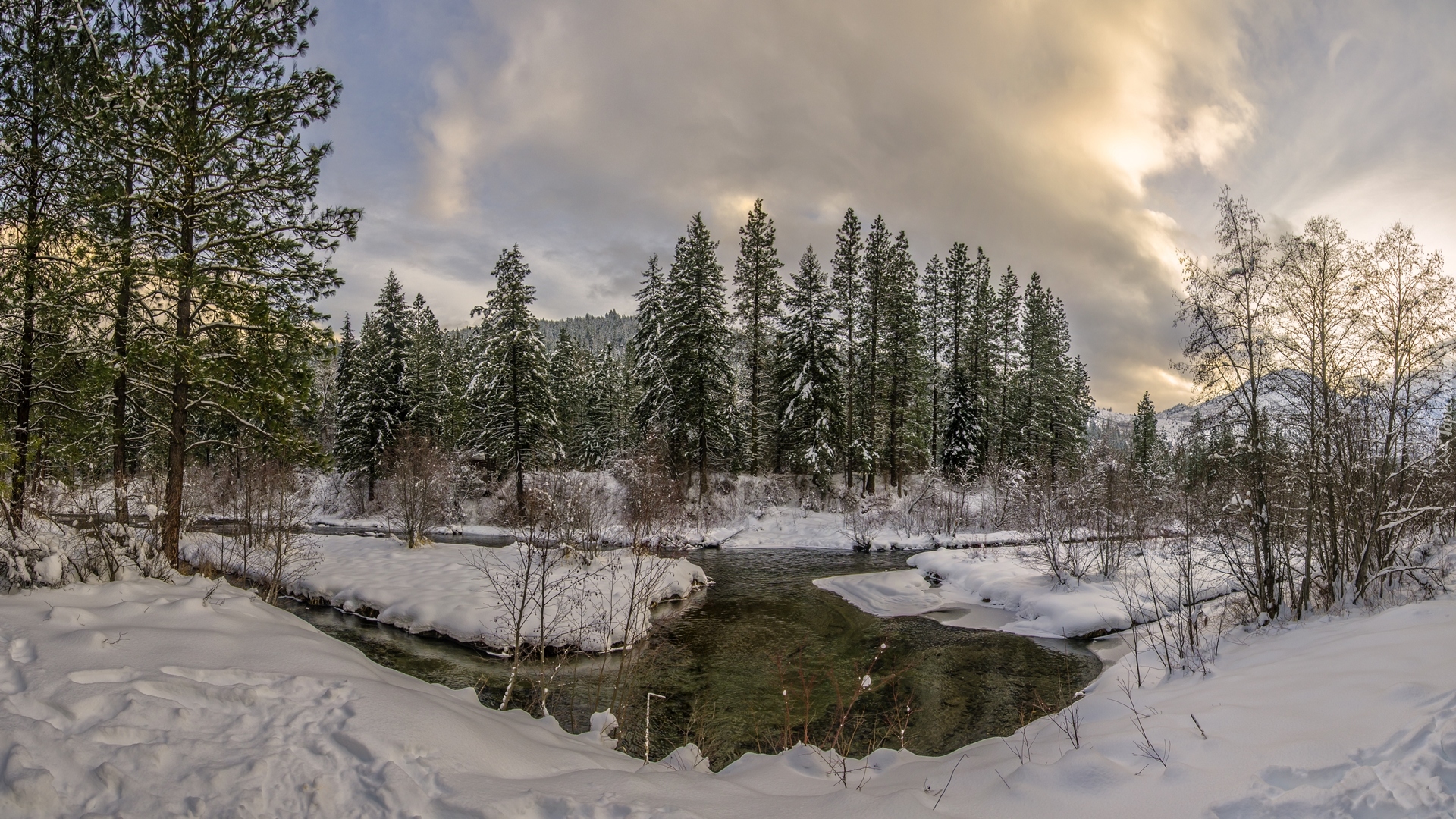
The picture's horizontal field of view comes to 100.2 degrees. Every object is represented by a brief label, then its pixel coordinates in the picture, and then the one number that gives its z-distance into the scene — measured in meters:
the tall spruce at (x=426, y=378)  34.56
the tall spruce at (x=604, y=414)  43.84
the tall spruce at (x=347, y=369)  34.06
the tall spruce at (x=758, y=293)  33.00
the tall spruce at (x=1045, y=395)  38.22
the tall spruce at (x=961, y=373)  34.88
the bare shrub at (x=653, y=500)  18.11
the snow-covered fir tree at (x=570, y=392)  44.53
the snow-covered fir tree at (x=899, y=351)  33.44
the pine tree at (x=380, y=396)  32.19
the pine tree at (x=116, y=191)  8.74
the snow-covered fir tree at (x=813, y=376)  29.52
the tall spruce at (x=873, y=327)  33.22
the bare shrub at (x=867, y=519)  25.33
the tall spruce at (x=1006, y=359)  39.31
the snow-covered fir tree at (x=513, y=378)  28.30
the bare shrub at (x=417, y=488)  19.97
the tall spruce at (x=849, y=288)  33.41
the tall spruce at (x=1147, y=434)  55.09
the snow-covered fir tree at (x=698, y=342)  28.88
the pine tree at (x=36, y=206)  8.05
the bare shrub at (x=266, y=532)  13.61
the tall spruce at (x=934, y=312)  38.89
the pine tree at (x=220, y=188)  9.58
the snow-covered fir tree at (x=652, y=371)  29.44
